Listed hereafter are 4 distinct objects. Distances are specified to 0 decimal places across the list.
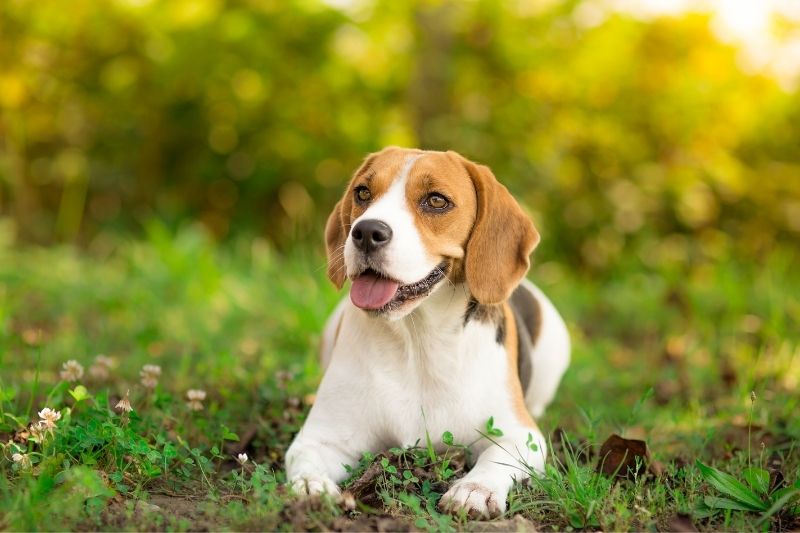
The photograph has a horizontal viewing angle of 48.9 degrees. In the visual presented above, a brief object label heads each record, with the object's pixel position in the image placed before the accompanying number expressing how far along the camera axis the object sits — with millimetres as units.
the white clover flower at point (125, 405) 3455
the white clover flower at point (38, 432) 3215
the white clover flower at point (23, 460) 3115
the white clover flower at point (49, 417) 3246
